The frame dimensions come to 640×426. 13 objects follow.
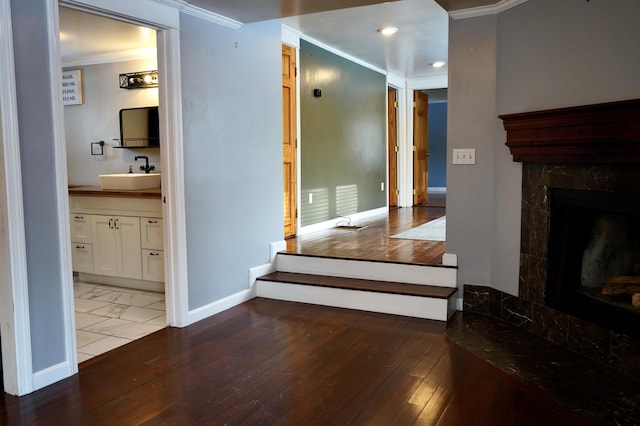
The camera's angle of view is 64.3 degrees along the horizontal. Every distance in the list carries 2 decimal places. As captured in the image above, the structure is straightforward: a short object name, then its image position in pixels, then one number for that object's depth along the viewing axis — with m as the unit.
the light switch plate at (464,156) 3.79
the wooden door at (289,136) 5.41
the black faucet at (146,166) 5.36
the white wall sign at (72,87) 5.65
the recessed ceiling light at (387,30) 5.20
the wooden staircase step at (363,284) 3.83
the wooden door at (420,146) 8.74
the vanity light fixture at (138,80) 5.19
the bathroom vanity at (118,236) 4.39
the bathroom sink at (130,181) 4.60
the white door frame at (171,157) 3.36
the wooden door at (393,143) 8.48
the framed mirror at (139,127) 5.18
